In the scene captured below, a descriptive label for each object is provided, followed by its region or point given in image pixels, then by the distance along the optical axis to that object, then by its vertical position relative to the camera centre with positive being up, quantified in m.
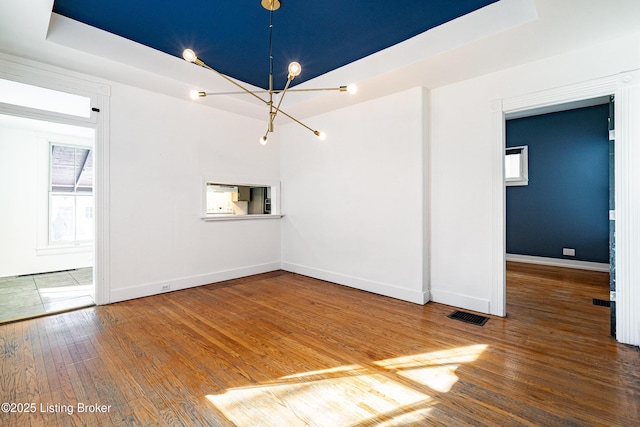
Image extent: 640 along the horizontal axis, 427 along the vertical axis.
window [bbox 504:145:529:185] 5.82 +0.99
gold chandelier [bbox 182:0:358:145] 1.99 +1.09
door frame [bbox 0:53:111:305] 3.25 +0.89
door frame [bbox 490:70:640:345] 2.46 +0.22
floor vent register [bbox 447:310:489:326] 3.01 -1.14
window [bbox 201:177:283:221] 5.37 +0.29
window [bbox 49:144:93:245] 5.32 +0.34
